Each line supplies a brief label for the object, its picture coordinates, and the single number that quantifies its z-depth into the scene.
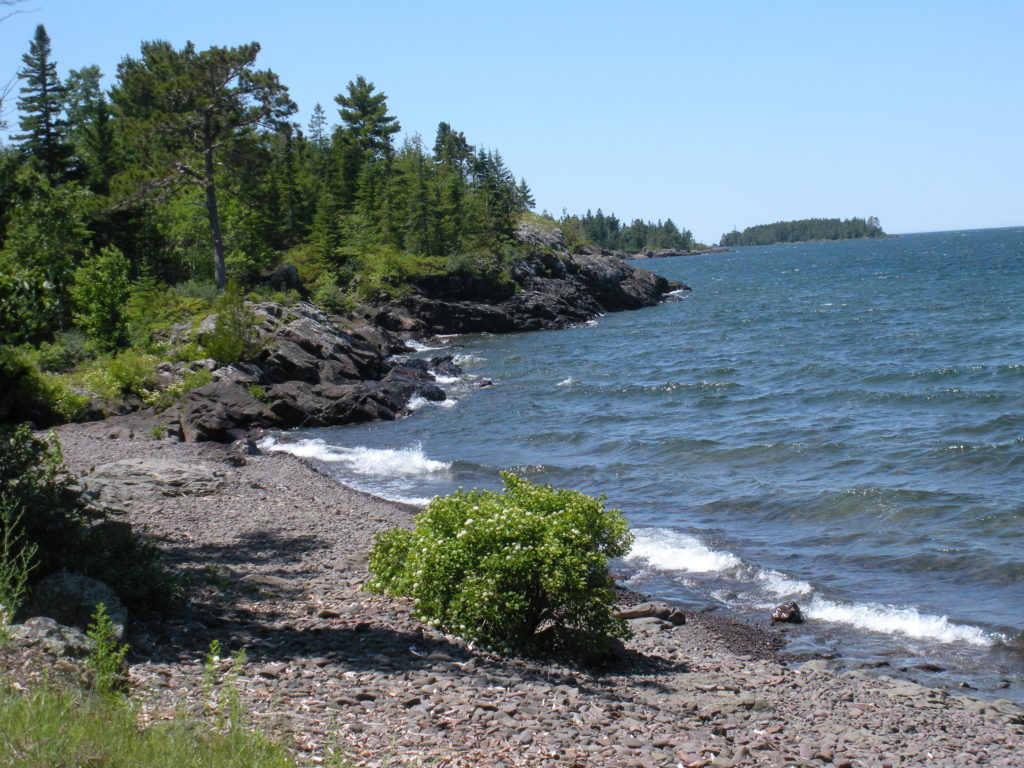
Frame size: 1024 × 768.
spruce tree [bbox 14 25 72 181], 45.59
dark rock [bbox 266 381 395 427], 31.48
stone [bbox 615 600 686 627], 13.11
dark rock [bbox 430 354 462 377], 43.84
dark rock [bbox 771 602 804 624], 13.57
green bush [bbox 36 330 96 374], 32.34
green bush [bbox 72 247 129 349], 35.47
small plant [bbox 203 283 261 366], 33.59
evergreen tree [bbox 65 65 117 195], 51.12
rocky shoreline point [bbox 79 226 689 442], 28.59
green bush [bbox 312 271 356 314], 53.66
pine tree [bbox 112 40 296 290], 39.16
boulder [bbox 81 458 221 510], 16.16
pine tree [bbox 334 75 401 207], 83.94
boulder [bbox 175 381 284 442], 27.08
